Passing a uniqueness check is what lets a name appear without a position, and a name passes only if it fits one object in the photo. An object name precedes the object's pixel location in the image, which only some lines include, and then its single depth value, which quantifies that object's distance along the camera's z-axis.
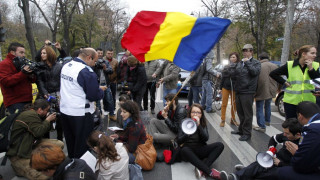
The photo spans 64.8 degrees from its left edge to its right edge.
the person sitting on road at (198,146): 3.64
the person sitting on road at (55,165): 2.34
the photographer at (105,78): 5.47
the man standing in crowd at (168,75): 6.59
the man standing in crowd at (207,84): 6.93
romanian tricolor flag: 3.80
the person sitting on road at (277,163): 3.25
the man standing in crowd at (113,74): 6.63
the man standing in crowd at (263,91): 5.59
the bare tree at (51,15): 23.48
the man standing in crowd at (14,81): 3.99
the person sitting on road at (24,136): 3.38
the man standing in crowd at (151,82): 7.18
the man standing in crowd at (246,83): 4.79
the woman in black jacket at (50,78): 4.44
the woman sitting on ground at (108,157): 2.80
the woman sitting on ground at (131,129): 3.73
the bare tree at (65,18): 20.38
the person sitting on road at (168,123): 4.37
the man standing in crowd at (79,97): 3.23
